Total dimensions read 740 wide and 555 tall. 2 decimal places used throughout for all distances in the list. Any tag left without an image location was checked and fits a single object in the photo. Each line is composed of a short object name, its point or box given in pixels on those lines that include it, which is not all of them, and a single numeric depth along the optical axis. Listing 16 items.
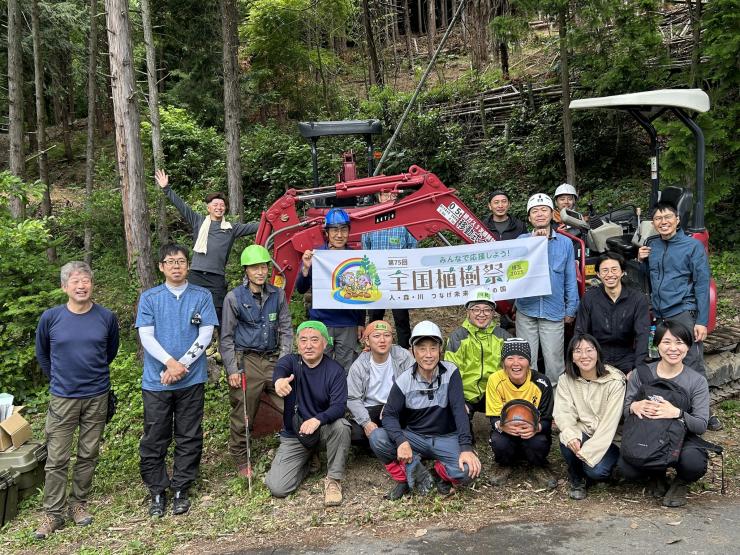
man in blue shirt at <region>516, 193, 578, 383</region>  5.62
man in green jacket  5.36
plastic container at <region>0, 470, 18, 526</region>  5.03
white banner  5.99
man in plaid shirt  6.50
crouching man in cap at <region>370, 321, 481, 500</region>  4.82
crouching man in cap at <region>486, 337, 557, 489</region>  4.82
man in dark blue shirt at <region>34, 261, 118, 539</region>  4.84
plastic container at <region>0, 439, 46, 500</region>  5.22
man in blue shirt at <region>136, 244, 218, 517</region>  4.98
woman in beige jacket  4.57
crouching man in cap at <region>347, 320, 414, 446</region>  5.25
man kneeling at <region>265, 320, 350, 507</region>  5.03
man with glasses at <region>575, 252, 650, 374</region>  5.07
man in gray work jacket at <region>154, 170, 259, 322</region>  6.67
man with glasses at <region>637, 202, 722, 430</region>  5.25
